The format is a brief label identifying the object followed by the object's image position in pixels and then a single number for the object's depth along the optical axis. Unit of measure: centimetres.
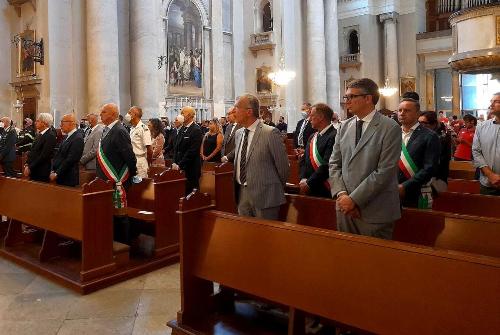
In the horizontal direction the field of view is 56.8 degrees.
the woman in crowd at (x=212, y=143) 831
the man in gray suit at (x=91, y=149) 638
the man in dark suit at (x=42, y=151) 624
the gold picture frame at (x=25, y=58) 1359
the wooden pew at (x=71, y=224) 463
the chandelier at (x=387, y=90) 2190
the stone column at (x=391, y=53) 2300
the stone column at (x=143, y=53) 1425
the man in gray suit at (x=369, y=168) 291
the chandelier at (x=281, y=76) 1723
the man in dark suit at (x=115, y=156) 544
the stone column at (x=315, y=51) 1958
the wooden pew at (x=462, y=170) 690
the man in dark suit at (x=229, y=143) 758
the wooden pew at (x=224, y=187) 617
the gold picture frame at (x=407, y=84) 2295
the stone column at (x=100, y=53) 1295
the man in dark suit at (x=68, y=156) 595
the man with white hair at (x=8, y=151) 909
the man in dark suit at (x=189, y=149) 662
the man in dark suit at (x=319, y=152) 436
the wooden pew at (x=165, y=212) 550
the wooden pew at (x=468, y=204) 430
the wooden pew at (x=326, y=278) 223
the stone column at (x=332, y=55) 2069
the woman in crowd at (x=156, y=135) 808
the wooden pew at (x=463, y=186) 554
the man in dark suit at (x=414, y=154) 378
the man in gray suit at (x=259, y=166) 387
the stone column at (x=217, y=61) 1869
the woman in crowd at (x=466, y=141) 780
